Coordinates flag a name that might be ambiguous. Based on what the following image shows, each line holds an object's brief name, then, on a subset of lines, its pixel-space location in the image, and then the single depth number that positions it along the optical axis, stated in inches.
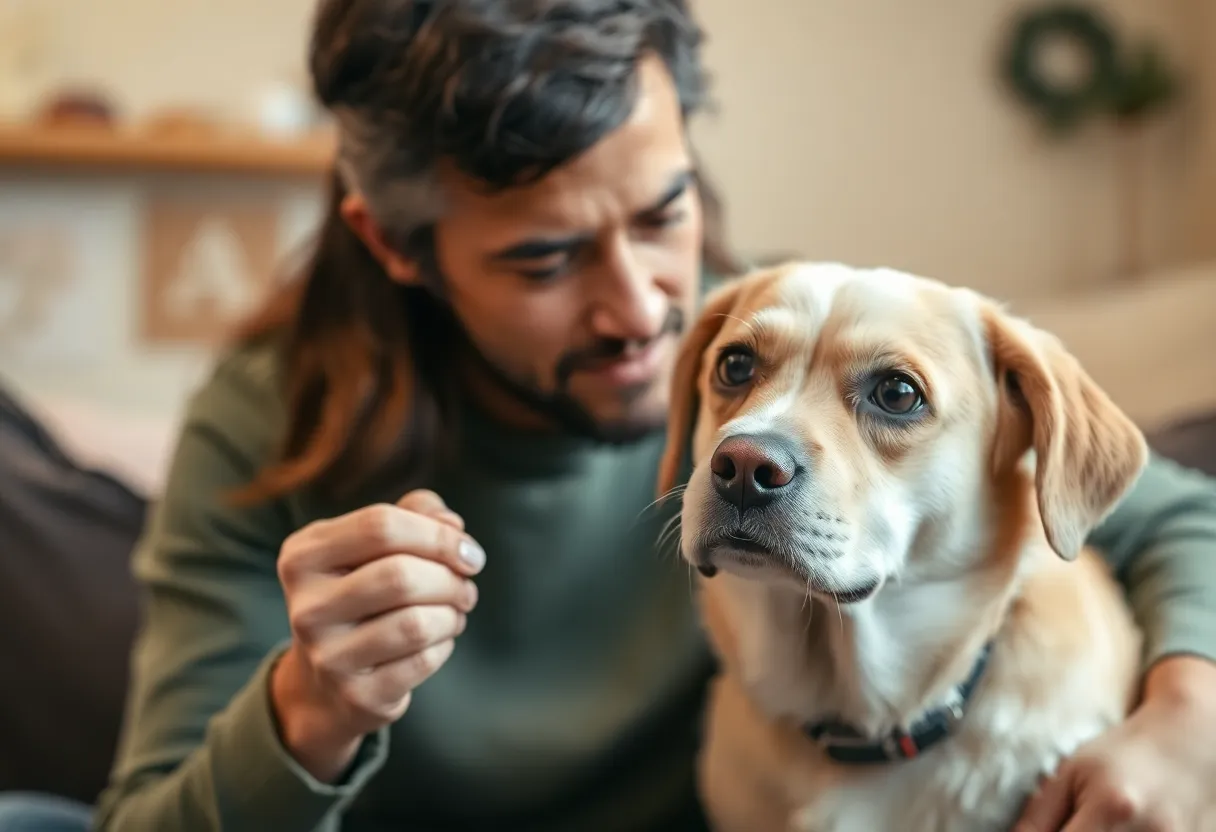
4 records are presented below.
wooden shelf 87.6
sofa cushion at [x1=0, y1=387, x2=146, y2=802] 58.1
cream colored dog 33.1
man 34.0
